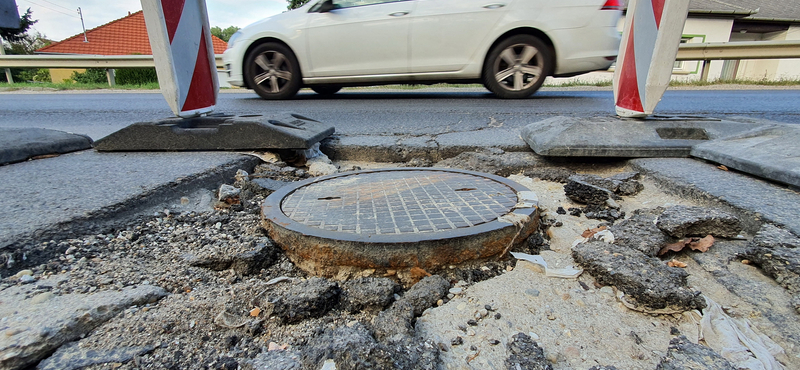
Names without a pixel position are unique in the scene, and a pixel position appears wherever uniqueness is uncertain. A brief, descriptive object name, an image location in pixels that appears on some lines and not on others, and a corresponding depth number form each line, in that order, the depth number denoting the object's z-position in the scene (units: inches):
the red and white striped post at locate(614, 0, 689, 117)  82.7
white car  189.9
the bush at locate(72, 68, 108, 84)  796.1
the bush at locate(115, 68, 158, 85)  550.0
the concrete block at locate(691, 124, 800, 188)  65.2
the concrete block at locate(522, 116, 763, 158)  88.6
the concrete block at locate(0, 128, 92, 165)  90.7
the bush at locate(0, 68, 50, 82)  1113.4
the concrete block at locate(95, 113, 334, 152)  96.4
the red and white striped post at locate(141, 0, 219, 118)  83.6
